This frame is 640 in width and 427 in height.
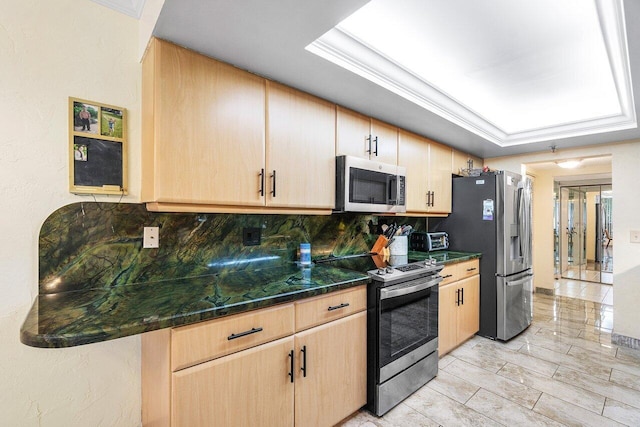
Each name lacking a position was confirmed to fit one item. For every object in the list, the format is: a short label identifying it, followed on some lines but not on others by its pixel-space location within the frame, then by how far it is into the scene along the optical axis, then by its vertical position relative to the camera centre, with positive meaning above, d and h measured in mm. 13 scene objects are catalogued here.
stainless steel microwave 2168 +210
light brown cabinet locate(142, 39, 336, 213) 1449 +418
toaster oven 3137 -313
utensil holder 2840 -314
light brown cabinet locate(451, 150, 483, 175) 3498 +632
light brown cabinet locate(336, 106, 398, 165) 2256 +620
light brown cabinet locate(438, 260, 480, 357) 2631 -890
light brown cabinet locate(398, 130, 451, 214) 2844 +417
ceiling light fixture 4266 +719
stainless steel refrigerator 2994 -291
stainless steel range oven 1859 -820
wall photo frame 1471 +334
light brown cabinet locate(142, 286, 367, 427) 1208 -750
